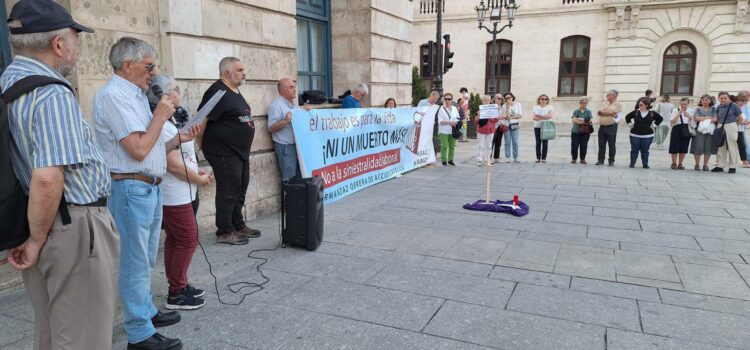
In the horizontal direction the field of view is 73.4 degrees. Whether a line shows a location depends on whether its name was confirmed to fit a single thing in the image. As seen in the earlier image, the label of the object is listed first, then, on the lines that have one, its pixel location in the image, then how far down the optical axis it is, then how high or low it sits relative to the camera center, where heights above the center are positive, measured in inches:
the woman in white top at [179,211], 138.9 -31.5
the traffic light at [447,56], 575.2 +48.9
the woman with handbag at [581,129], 467.8 -28.7
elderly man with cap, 81.6 -15.7
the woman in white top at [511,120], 489.1 -20.7
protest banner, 276.8 -29.7
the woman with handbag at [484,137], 462.6 -35.0
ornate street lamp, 756.6 +133.3
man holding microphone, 112.5 -14.2
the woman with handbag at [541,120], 489.4 -20.9
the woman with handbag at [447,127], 442.9 -24.5
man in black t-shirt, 207.9 -17.2
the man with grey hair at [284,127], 259.0 -14.2
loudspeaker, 201.8 -45.1
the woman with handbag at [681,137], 445.4 -34.2
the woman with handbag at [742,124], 431.5 -22.8
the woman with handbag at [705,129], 434.0 -26.9
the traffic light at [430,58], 534.2 +43.8
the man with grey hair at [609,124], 453.4 -23.4
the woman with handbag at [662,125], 600.4 -33.2
